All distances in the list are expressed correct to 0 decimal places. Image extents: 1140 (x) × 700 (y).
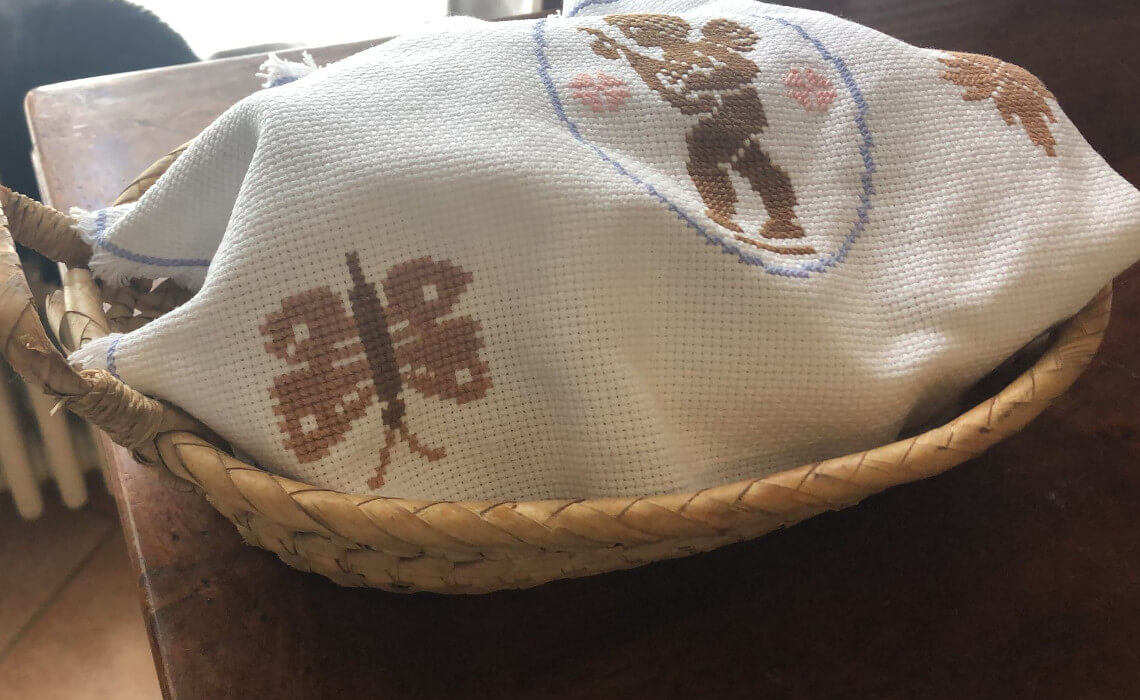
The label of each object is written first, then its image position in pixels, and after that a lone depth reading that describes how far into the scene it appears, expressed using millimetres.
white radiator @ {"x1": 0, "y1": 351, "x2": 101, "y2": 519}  877
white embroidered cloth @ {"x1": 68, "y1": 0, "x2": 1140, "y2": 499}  393
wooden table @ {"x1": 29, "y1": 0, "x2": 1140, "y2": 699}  415
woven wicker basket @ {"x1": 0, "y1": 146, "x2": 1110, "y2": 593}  354
